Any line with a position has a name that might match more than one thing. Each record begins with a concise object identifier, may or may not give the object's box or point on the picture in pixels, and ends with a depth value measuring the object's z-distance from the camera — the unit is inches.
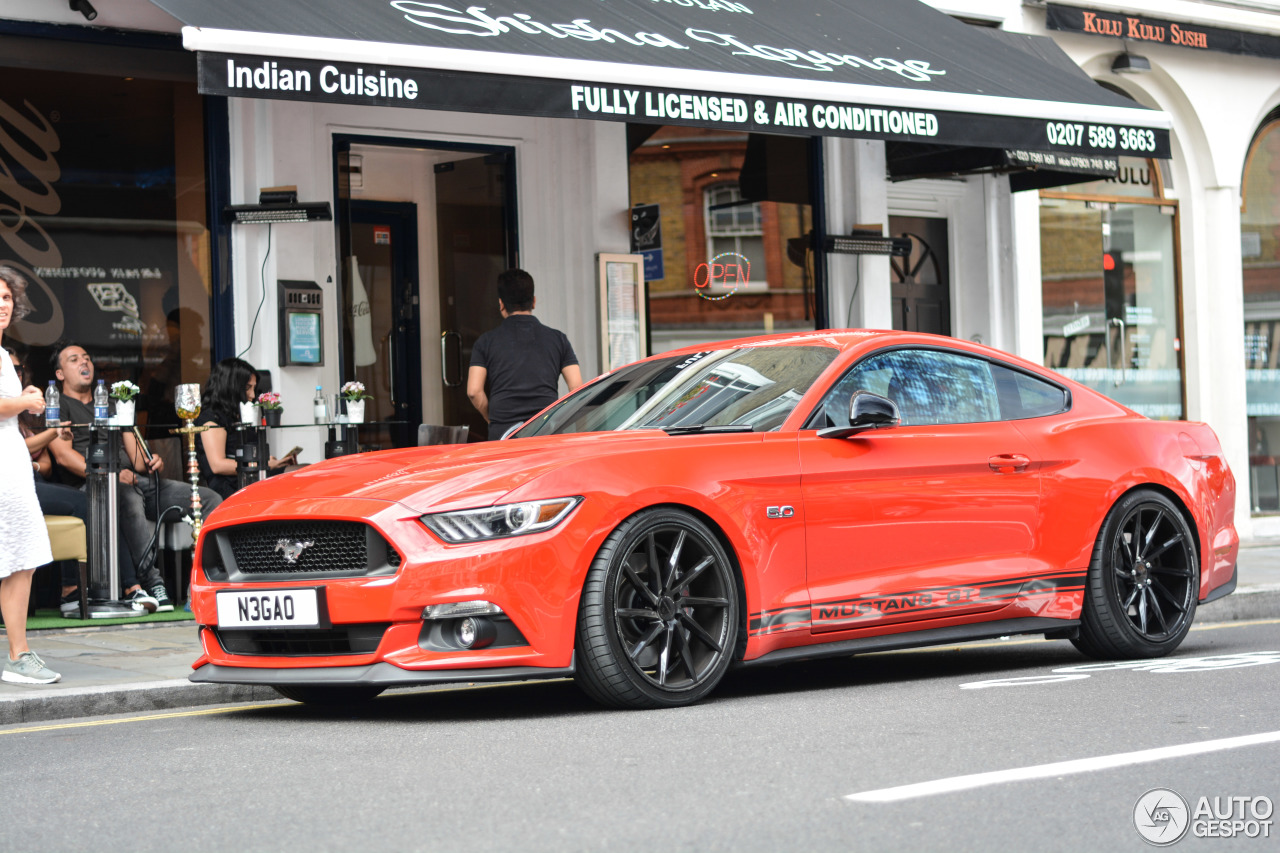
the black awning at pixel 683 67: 358.0
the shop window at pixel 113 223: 443.5
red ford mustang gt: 231.8
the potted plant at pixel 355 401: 432.8
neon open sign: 561.0
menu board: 532.1
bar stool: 391.2
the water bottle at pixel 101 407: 390.9
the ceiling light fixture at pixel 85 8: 419.5
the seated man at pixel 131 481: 410.6
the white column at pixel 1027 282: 625.0
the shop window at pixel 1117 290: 645.3
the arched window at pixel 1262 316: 698.2
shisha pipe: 394.9
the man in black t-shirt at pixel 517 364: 402.3
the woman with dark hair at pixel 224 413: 424.5
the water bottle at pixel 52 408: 378.3
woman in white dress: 288.5
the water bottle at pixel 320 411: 428.1
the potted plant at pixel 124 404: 393.7
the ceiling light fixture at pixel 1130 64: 636.7
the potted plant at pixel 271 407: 414.0
